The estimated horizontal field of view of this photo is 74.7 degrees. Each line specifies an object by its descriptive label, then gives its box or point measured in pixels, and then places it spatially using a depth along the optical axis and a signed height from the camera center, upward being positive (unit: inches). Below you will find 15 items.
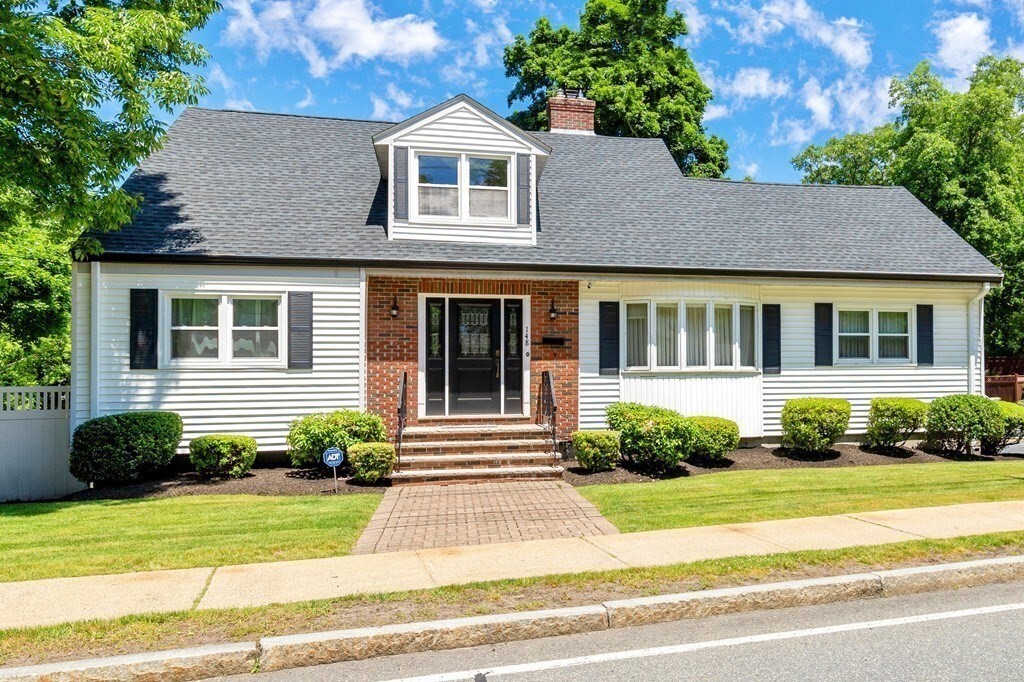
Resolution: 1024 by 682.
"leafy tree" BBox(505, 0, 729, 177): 1031.6 +443.5
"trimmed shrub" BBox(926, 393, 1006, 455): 494.3 -53.1
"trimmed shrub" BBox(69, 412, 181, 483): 383.2 -56.4
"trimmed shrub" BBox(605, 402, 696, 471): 423.5 -56.7
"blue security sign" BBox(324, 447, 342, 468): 366.9 -58.7
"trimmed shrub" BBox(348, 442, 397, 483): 390.3 -64.7
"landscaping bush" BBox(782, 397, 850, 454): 480.7 -53.6
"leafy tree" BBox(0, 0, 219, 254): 346.0 +132.6
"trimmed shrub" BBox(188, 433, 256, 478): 407.8 -64.6
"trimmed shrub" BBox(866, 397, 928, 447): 501.0 -52.8
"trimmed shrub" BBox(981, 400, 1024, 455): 502.0 -60.7
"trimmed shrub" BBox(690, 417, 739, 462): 443.2 -58.7
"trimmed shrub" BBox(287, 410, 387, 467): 418.3 -52.7
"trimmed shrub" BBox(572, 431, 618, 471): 422.0 -63.3
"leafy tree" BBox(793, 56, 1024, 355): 1000.9 +306.1
